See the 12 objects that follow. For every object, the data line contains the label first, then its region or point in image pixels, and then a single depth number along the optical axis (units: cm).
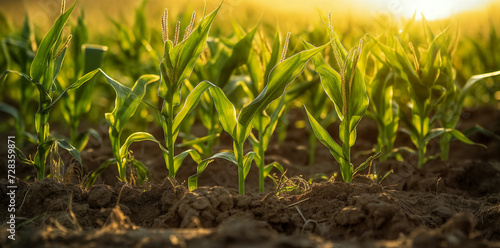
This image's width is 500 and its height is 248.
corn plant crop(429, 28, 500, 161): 300
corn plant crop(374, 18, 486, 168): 277
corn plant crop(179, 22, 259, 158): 285
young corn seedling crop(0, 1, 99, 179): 238
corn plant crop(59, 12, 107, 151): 300
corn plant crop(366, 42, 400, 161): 303
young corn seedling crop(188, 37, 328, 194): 222
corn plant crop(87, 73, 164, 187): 240
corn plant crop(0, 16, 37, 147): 341
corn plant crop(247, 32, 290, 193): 270
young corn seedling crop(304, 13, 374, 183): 231
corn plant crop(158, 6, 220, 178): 225
